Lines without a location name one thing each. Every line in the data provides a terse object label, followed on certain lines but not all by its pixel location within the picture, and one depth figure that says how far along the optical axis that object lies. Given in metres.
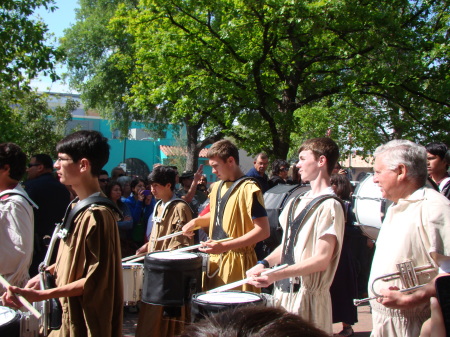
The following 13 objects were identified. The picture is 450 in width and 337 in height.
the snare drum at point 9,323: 2.28
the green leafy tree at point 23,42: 9.23
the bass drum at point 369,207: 5.59
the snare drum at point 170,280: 3.45
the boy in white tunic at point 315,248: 2.87
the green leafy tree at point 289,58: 12.25
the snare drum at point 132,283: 3.92
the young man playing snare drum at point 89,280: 2.49
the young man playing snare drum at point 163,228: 4.26
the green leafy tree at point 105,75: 25.42
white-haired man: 2.38
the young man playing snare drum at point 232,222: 3.68
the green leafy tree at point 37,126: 22.39
